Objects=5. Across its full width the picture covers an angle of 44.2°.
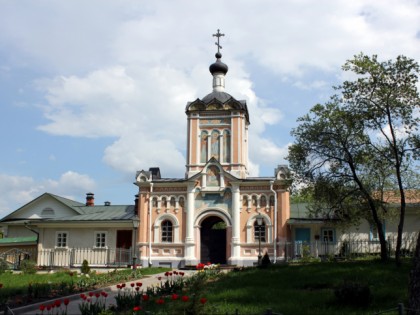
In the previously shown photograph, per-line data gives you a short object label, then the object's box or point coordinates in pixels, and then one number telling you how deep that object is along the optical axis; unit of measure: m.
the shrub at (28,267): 23.30
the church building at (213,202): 28.36
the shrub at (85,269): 22.08
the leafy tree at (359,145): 20.03
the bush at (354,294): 10.80
